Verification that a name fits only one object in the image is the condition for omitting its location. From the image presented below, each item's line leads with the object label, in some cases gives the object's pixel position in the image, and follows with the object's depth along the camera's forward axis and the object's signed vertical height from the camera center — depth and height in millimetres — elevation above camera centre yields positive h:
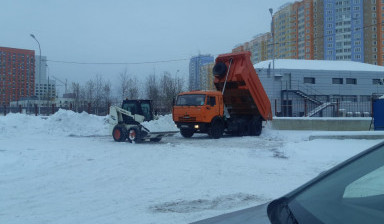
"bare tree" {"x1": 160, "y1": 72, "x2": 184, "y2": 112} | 42000 +3511
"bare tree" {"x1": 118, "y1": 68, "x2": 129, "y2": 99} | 47000 +3471
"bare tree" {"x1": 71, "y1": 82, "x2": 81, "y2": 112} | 49338 +3503
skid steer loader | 18219 -242
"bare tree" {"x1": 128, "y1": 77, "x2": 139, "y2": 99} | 46441 +3340
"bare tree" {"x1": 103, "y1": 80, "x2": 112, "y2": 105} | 49462 +3278
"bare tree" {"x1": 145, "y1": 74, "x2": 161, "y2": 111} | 43972 +3290
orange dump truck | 20281 +647
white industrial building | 44375 +4564
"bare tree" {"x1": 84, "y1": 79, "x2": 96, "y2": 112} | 50106 +3448
